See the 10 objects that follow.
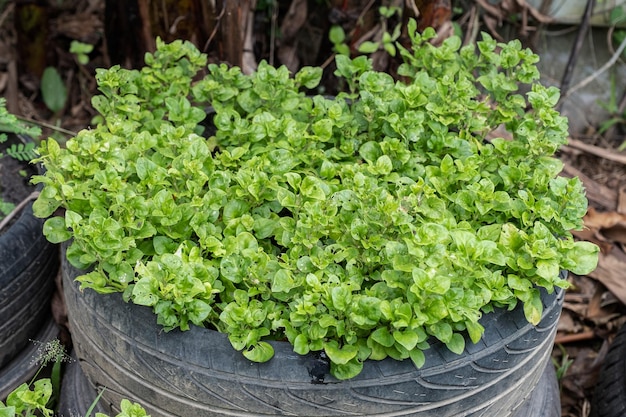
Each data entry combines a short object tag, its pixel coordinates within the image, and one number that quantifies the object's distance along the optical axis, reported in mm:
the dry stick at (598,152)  3605
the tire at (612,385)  2316
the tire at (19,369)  2246
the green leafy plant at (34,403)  1496
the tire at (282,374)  1546
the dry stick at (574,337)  2932
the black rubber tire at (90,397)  2039
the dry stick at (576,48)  3498
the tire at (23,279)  2146
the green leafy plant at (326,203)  1552
